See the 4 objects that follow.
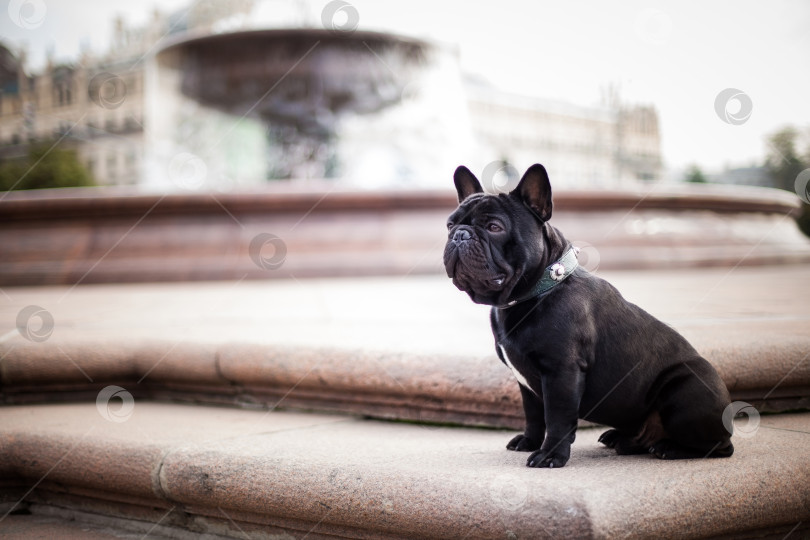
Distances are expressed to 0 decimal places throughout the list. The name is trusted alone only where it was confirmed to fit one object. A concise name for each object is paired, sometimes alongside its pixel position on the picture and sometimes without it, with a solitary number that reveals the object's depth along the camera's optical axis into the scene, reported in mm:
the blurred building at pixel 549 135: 28719
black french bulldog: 1912
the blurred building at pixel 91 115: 45406
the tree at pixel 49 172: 36750
